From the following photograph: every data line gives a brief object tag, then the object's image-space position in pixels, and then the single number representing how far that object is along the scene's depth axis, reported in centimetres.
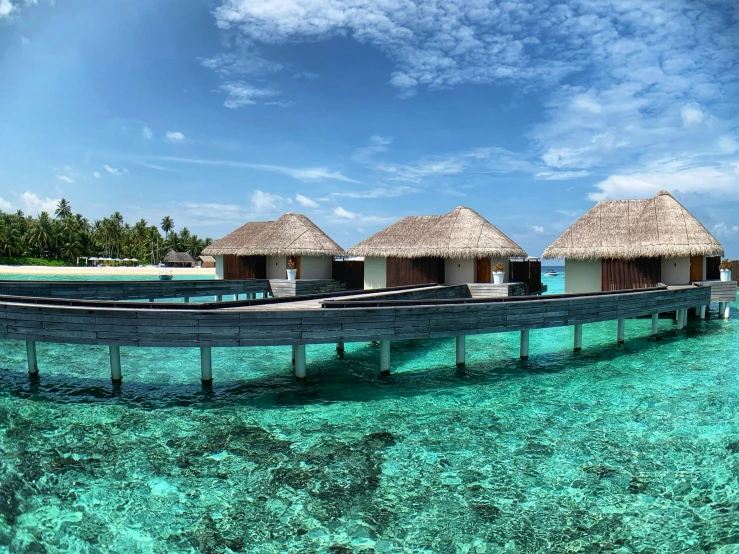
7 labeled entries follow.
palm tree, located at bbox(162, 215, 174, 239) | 8350
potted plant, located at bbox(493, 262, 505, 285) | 2086
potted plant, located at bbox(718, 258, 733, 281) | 1936
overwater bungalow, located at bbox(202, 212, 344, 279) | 2417
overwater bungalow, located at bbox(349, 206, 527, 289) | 2152
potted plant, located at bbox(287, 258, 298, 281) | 2259
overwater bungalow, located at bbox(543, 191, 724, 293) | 1897
